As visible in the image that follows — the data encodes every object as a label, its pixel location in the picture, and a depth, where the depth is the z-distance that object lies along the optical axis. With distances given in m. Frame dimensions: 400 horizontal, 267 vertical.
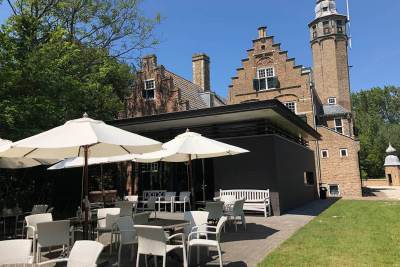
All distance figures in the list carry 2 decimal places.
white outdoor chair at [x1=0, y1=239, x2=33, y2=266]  3.88
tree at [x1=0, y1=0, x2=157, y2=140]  12.60
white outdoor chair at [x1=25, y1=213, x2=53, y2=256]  6.82
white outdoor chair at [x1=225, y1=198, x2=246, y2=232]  9.01
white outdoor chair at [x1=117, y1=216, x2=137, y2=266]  5.93
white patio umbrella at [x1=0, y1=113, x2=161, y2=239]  5.27
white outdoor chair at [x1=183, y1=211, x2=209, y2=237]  6.56
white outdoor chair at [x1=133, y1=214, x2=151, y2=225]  6.58
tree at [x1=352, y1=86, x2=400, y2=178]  50.78
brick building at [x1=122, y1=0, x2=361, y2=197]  22.17
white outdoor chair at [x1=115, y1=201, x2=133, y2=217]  8.31
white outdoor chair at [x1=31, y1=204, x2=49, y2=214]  9.20
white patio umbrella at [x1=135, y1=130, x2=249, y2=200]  7.51
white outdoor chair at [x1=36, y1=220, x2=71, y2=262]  5.72
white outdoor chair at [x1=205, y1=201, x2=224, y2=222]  8.52
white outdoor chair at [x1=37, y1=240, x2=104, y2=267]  3.59
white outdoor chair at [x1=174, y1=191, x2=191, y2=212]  13.35
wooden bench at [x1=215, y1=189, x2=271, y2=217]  12.20
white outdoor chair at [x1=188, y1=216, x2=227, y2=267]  5.47
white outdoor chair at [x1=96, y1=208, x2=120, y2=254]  7.06
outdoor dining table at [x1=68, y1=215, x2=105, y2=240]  6.59
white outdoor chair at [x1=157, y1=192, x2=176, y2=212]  13.76
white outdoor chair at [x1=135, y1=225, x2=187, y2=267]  5.18
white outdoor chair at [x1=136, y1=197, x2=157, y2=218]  11.34
